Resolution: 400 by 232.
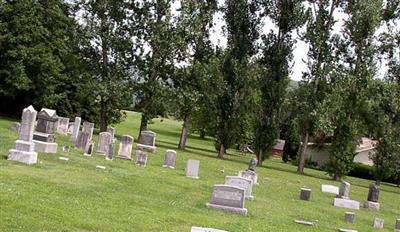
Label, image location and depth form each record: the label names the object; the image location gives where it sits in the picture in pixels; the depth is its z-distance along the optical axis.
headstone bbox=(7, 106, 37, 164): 16.58
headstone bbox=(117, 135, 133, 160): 23.14
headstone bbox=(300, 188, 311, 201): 21.59
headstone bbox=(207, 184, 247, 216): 15.05
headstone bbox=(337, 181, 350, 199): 22.73
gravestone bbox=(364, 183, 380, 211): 22.78
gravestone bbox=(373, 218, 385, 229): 17.30
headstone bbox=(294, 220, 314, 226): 15.14
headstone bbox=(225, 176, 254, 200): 17.59
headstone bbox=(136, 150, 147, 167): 21.89
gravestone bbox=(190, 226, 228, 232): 7.98
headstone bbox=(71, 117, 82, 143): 27.35
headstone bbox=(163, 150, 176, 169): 23.42
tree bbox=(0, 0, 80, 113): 36.50
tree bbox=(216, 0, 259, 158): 38.19
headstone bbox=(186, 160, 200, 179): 21.40
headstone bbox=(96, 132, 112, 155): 23.14
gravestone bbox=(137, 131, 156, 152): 29.84
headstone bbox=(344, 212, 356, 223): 17.55
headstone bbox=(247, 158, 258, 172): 24.33
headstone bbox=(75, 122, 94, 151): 22.66
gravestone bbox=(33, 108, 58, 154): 19.94
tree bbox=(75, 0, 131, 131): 37.31
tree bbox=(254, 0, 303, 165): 37.34
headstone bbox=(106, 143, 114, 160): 21.94
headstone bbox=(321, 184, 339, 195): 25.97
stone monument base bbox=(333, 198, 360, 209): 21.50
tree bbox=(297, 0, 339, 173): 37.47
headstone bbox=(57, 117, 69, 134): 30.95
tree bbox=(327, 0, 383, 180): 35.91
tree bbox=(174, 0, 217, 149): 37.84
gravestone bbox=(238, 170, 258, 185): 22.17
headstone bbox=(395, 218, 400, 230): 17.64
